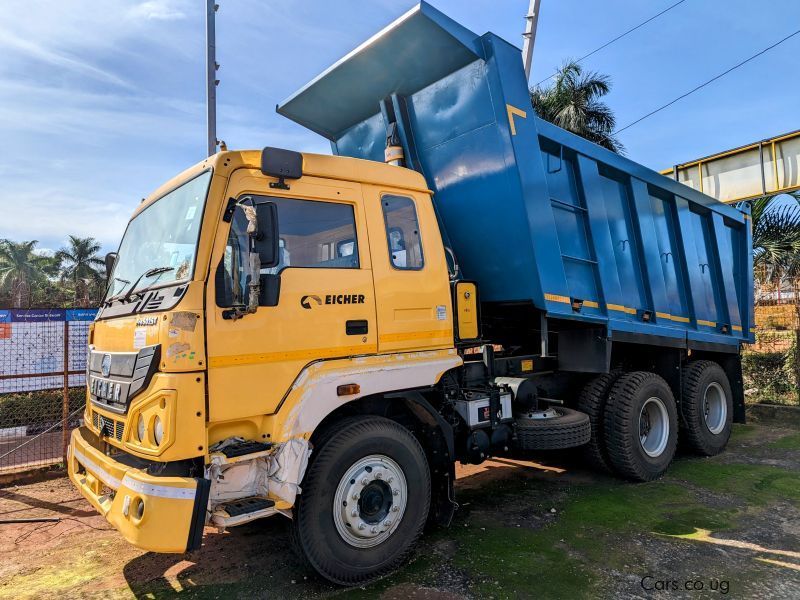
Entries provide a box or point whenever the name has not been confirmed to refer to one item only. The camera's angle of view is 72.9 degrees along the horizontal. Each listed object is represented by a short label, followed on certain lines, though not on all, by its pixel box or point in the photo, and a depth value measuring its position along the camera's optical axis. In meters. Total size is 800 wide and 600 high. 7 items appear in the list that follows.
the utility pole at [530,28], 8.61
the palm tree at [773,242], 10.47
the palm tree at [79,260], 43.72
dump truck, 3.20
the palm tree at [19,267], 41.00
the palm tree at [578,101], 17.92
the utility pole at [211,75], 7.19
